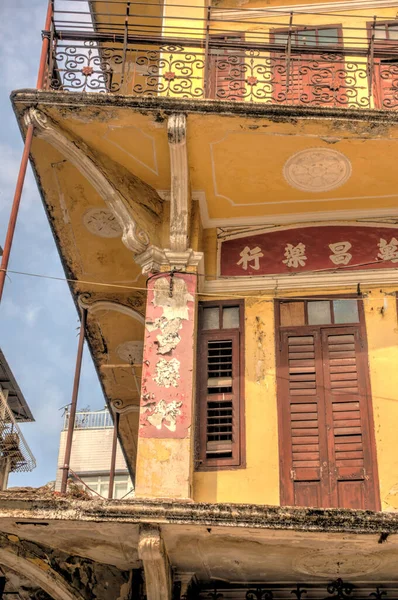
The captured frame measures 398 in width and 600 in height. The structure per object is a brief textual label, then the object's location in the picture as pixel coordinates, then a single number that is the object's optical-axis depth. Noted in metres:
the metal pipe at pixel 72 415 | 10.27
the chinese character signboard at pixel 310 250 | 10.85
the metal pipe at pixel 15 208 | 8.91
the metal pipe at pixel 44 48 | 10.64
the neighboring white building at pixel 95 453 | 32.41
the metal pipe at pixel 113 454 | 13.10
